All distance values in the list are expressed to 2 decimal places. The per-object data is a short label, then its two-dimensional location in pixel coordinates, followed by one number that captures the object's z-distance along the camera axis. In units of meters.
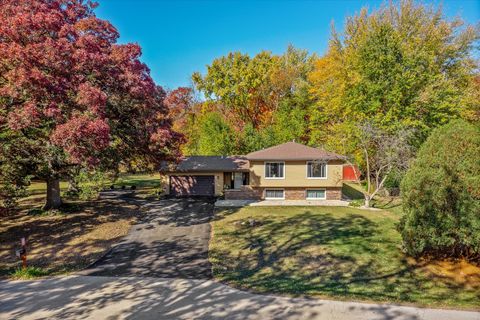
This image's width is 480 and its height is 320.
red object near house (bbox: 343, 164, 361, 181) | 39.28
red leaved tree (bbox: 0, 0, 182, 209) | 12.91
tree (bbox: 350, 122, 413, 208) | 21.17
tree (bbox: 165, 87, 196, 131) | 43.63
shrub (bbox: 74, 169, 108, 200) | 17.11
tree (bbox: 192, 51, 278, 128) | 40.47
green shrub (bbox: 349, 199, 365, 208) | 23.08
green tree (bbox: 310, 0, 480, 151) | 24.62
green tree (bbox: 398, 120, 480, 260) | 11.33
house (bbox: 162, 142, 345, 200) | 24.34
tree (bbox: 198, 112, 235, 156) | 32.44
